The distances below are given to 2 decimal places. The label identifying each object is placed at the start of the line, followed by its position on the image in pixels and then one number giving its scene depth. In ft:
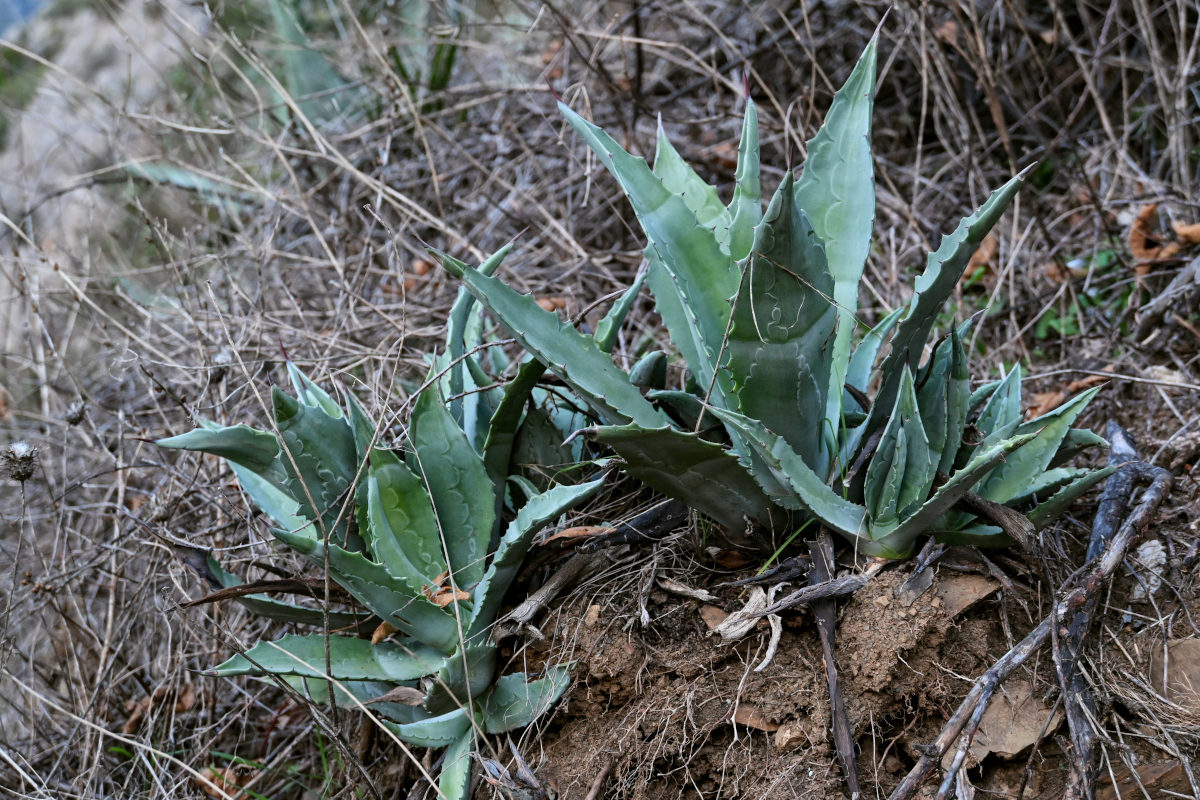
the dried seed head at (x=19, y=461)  6.07
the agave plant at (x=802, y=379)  4.67
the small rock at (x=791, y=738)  4.91
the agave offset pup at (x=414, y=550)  5.32
